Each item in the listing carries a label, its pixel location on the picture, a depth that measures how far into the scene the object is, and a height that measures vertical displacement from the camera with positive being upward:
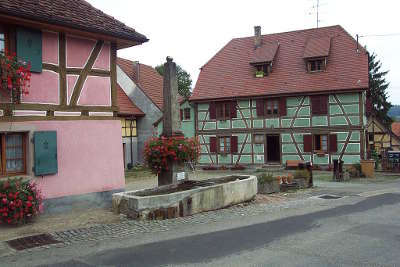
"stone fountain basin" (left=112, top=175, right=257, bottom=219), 9.15 -1.40
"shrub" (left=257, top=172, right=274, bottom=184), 14.27 -1.38
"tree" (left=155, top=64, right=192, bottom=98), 57.94 +8.93
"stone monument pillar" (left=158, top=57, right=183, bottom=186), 11.42 +0.95
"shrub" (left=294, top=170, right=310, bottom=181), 16.45 -1.48
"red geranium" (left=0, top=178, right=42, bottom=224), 8.27 -1.20
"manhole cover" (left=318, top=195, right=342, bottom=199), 13.58 -1.97
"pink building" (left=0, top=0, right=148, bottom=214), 9.28 +0.98
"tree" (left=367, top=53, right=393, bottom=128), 42.56 +4.60
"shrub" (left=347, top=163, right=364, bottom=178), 21.85 -1.80
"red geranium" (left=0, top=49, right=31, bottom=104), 8.57 +1.43
